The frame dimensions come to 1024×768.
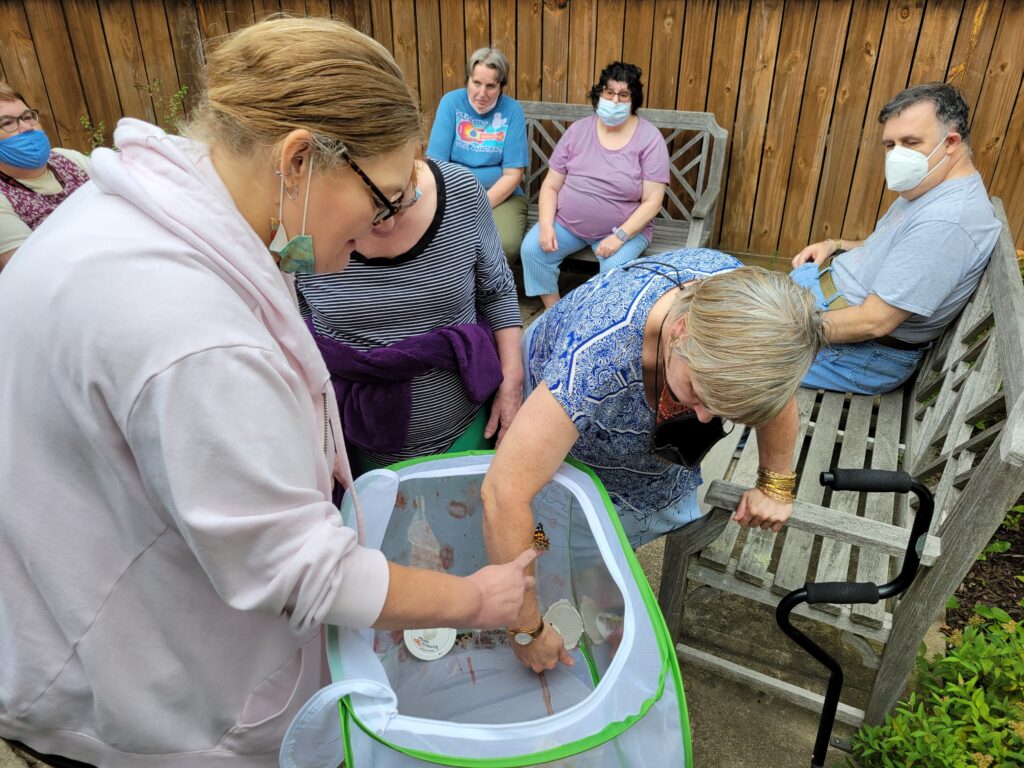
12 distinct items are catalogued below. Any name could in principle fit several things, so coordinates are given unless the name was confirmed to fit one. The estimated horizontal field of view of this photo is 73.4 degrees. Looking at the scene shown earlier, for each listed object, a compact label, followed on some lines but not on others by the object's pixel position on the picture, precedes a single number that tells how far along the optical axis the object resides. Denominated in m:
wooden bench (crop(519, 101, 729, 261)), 4.05
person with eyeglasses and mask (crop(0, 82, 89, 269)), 2.80
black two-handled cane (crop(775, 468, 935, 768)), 1.37
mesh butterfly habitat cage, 0.98
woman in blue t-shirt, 4.10
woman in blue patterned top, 1.24
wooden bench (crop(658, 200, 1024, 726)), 1.59
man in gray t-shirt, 2.40
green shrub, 1.79
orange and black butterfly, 1.54
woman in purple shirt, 3.86
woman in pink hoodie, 0.75
